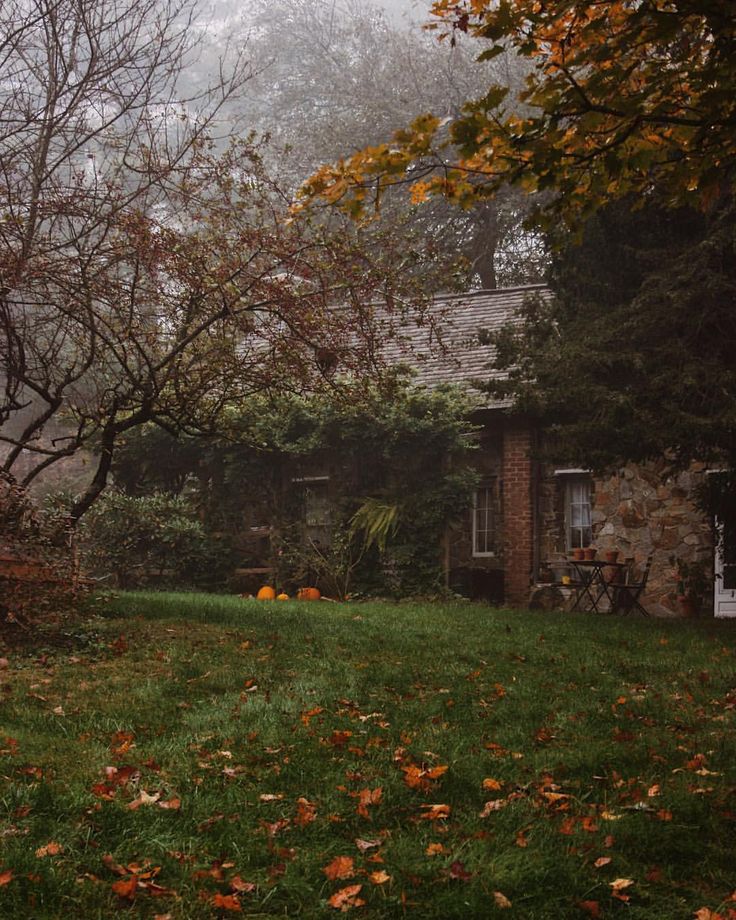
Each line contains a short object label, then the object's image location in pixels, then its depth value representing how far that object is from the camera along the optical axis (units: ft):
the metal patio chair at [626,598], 43.47
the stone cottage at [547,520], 50.85
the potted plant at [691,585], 43.80
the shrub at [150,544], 54.44
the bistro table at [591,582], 42.73
